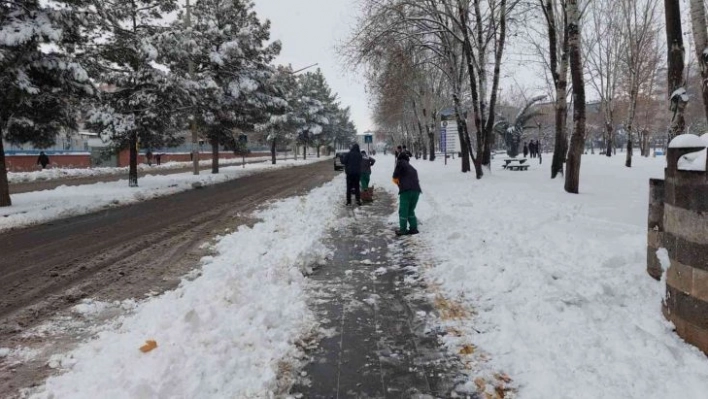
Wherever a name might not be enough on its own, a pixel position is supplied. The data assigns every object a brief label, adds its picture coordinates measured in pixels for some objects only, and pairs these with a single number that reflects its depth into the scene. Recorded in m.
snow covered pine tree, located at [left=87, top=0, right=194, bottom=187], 18.00
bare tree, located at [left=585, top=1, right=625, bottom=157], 31.84
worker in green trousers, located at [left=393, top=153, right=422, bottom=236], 9.38
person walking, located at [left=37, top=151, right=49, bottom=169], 32.18
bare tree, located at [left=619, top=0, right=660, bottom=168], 27.89
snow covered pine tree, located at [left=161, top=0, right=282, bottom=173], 27.72
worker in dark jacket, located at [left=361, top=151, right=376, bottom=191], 15.47
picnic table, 26.47
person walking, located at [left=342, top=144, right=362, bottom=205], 14.11
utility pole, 24.77
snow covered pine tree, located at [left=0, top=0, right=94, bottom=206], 12.22
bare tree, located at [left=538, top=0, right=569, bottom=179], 16.43
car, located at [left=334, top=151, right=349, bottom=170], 35.94
